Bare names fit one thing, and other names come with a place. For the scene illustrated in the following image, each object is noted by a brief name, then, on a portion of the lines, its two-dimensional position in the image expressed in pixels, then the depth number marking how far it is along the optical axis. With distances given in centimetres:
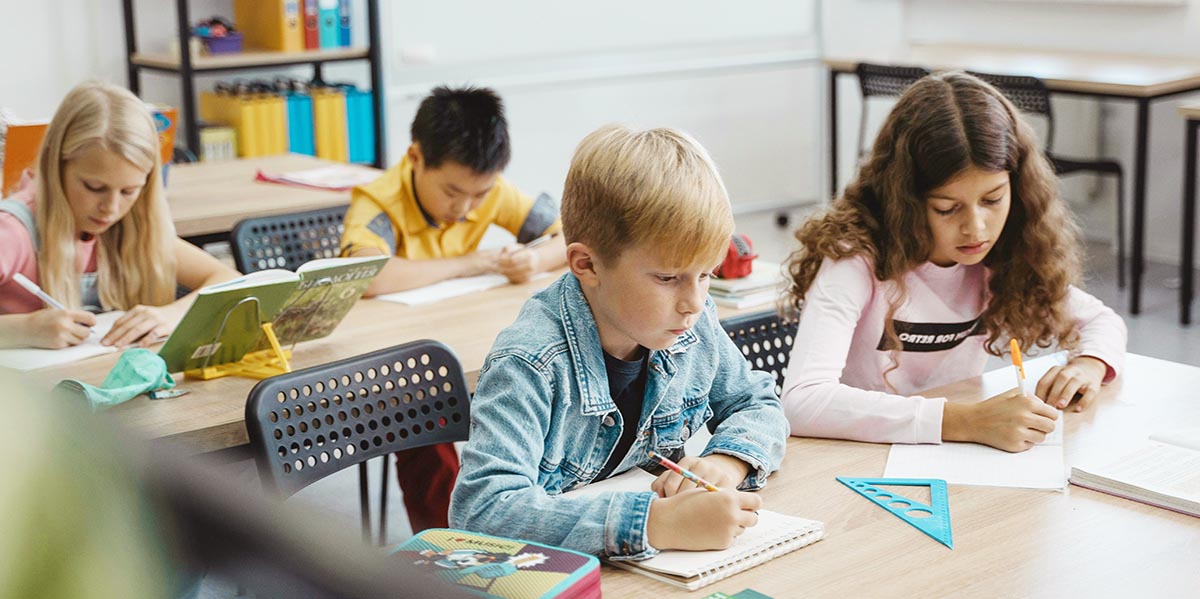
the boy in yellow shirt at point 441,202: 253
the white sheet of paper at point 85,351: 188
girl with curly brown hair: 174
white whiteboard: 509
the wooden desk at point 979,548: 111
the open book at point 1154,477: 130
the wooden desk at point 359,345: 168
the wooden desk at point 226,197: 288
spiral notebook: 111
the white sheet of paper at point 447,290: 240
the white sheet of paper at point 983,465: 138
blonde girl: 221
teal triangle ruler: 123
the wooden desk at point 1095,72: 425
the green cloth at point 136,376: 173
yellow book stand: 189
